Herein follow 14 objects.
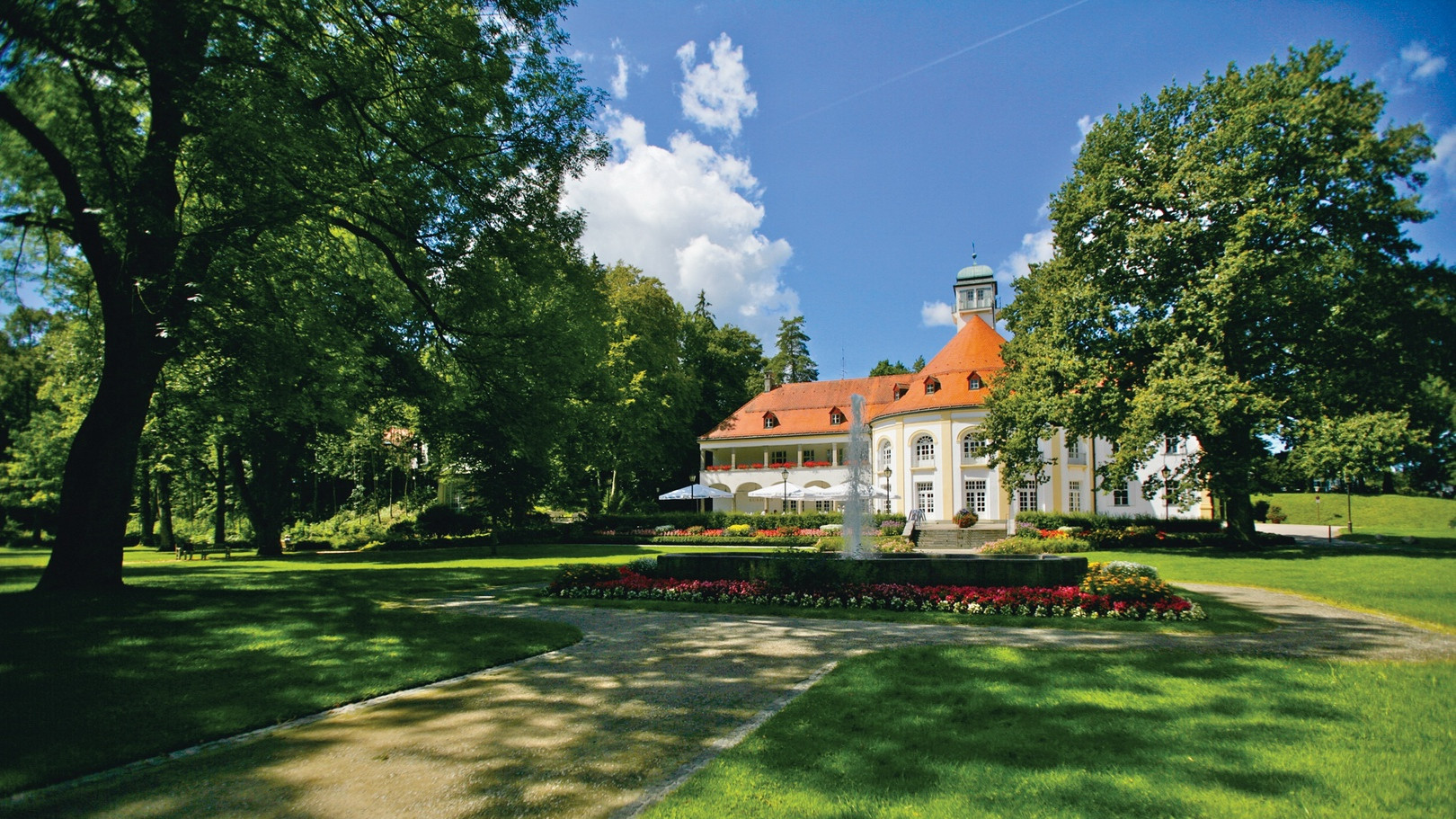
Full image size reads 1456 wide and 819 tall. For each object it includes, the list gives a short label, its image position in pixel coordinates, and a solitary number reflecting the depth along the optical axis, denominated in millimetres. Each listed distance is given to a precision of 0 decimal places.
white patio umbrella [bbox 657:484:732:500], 38084
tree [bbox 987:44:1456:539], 23438
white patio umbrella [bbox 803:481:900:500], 33188
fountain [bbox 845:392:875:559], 16250
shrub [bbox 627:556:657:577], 15289
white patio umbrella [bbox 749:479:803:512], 33000
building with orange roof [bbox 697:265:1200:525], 39594
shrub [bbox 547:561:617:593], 14609
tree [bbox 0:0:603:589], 8820
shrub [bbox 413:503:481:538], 35688
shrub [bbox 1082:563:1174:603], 11391
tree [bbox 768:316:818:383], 78500
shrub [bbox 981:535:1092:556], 22531
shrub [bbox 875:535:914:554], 21733
